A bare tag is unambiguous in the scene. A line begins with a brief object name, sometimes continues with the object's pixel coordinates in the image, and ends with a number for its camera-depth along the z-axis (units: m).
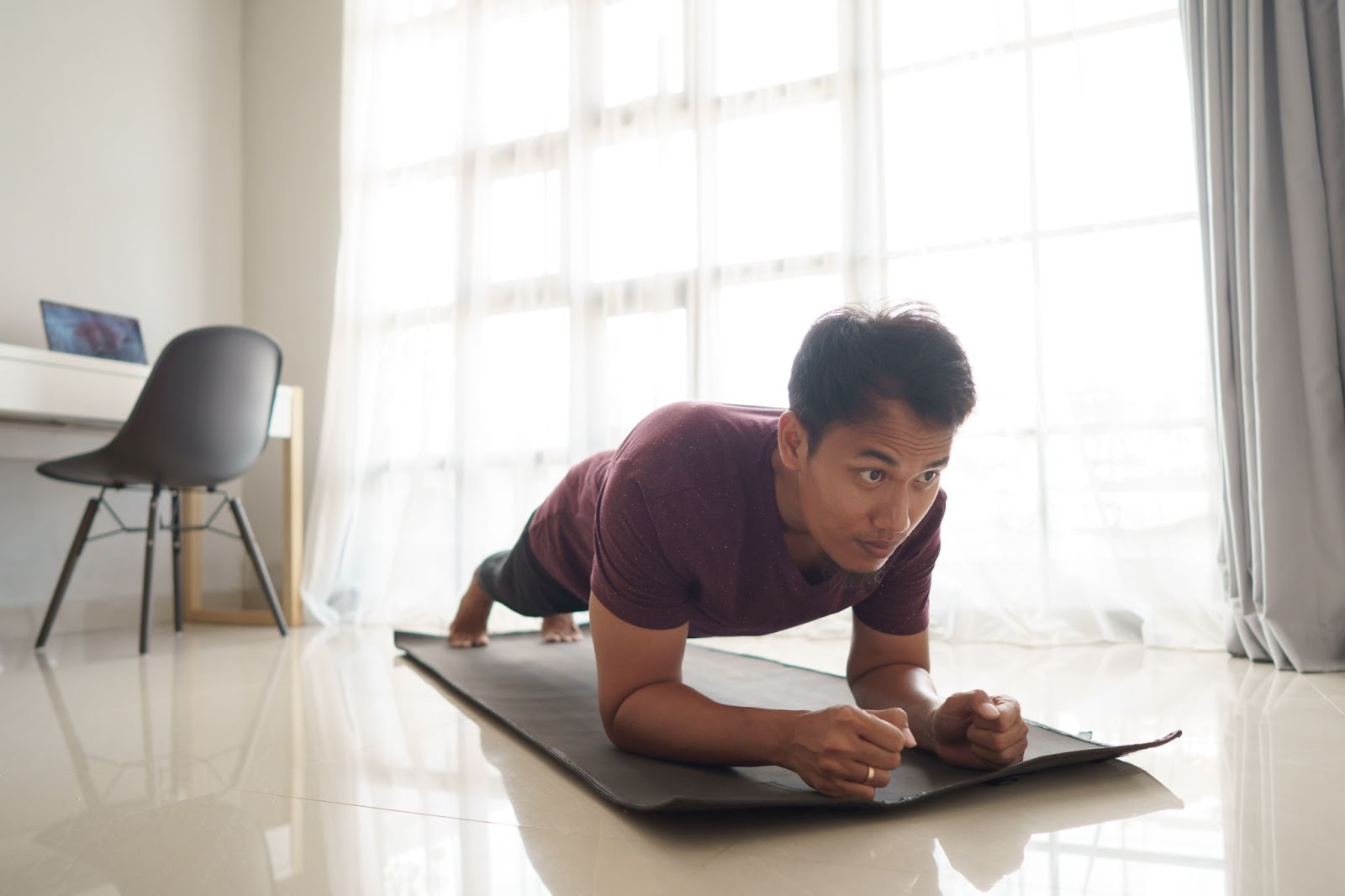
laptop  3.17
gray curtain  2.06
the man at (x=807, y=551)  1.04
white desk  2.63
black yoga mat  1.04
